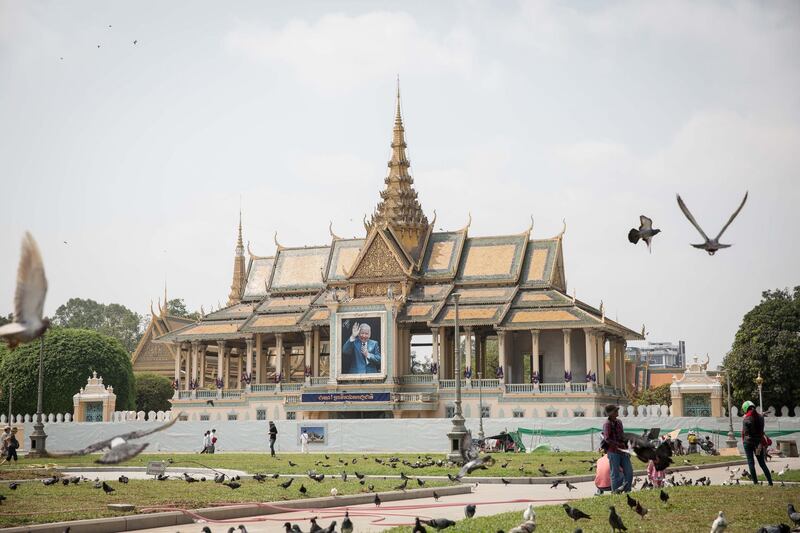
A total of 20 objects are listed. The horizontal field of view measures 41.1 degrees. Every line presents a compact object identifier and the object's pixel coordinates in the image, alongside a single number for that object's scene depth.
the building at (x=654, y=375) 100.12
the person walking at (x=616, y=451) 16.11
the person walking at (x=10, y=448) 36.22
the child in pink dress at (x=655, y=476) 19.97
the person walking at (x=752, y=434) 19.27
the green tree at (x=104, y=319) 118.06
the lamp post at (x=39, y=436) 40.39
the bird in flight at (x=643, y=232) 14.04
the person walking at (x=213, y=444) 45.56
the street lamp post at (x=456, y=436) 31.07
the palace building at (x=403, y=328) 57.94
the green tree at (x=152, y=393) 79.88
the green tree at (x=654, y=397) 85.00
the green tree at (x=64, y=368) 68.12
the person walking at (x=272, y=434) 40.49
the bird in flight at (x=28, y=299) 8.59
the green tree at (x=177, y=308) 126.56
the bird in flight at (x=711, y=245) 13.61
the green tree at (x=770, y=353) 56.47
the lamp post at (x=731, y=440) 39.69
